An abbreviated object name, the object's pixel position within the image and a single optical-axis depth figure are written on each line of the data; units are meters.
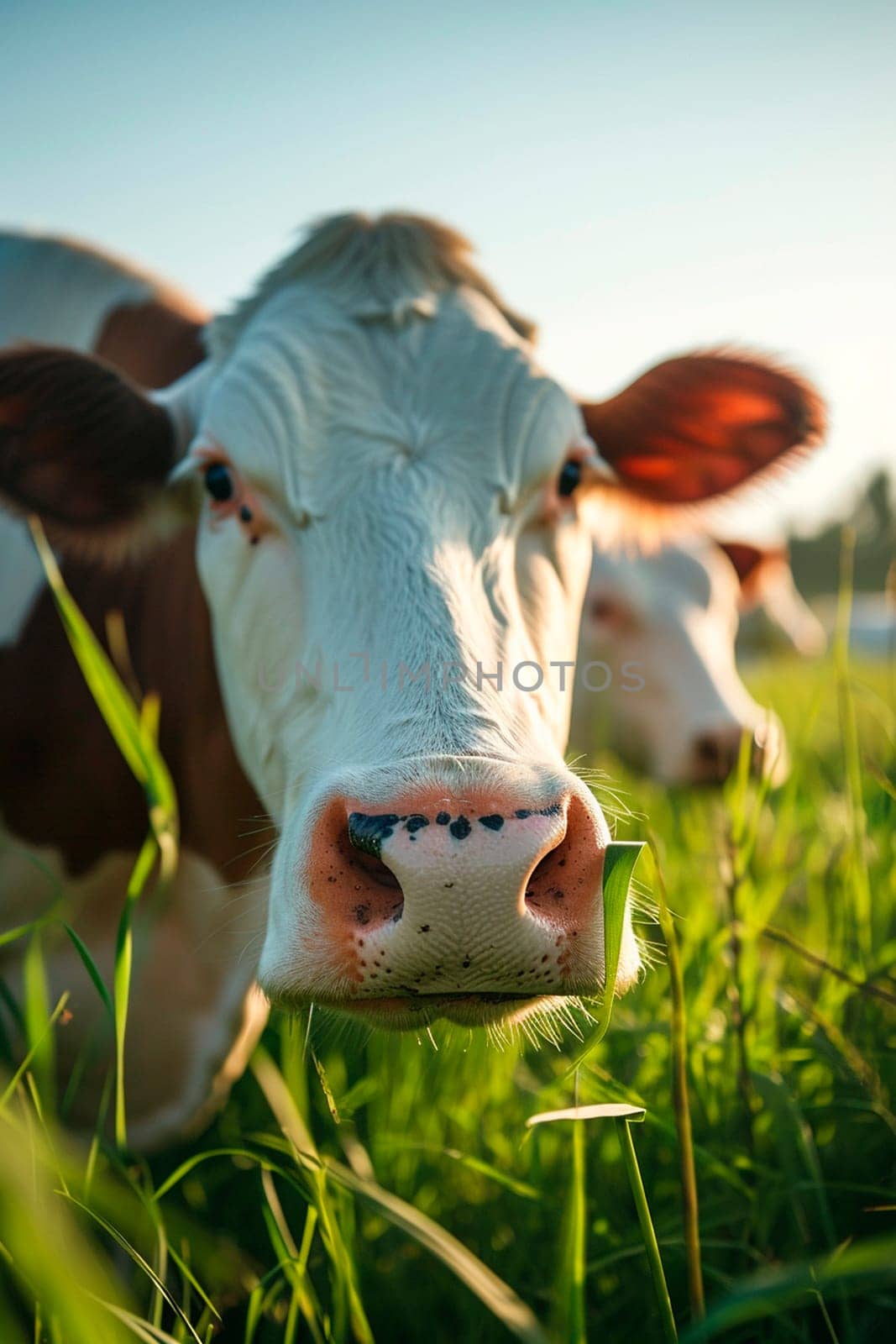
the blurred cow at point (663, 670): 1.80
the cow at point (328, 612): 0.73
